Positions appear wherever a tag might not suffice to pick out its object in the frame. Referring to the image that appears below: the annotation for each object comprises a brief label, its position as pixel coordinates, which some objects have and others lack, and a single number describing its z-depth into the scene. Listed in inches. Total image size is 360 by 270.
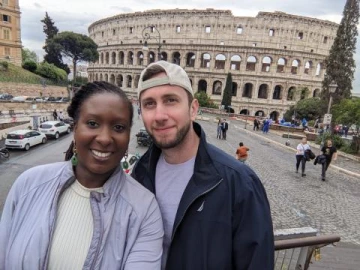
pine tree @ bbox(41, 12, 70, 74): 1996.8
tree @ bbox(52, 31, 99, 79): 1989.4
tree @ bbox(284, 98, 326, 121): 1211.2
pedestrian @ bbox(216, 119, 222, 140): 771.8
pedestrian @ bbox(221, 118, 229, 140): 753.9
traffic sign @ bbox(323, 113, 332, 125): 581.3
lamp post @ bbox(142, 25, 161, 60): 1944.1
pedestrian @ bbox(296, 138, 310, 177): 439.2
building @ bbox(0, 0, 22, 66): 1573.6
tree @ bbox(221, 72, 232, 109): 1635.2
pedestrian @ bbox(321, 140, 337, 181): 426.1
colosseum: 1818.4
